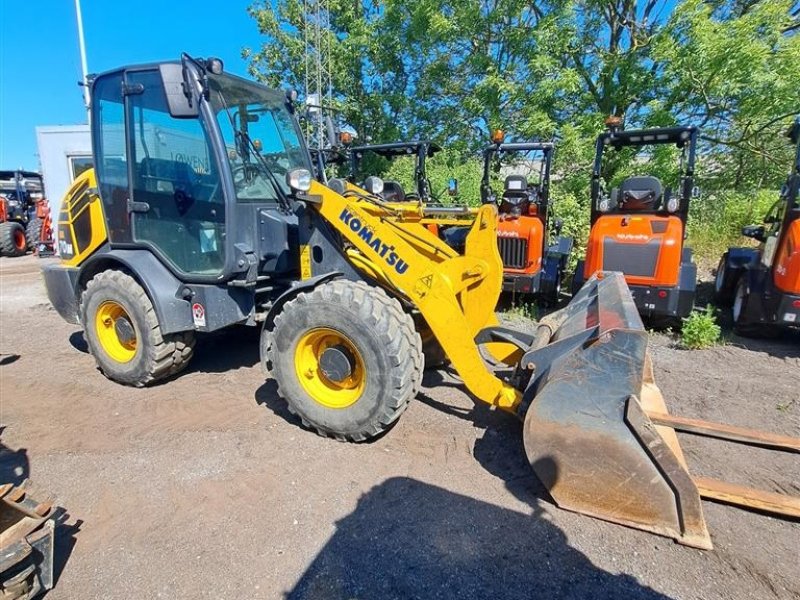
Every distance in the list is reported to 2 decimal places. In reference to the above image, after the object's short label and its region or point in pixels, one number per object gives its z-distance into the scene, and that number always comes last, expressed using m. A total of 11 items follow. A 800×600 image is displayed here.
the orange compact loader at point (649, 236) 5.37
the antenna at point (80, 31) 12.00
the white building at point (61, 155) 14.01
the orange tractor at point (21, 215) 15.03
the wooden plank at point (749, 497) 2.40
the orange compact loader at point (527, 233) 6.47
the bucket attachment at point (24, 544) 1.93
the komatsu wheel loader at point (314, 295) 2.41
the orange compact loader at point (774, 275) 4.91
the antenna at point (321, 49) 13.83
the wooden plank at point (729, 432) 2.69
